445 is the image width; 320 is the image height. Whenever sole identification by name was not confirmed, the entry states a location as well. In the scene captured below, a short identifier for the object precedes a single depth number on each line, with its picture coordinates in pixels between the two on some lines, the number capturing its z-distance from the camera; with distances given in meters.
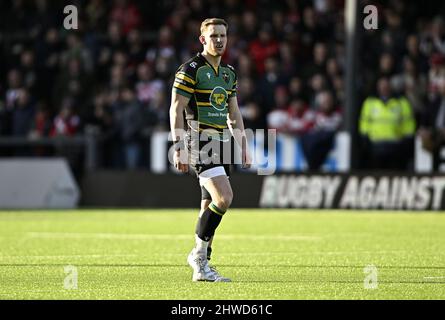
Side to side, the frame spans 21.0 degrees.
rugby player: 10.12
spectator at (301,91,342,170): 21.17
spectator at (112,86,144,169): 22.67
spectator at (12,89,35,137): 23.92
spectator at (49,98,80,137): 23.45
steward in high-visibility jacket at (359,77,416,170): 20.41
